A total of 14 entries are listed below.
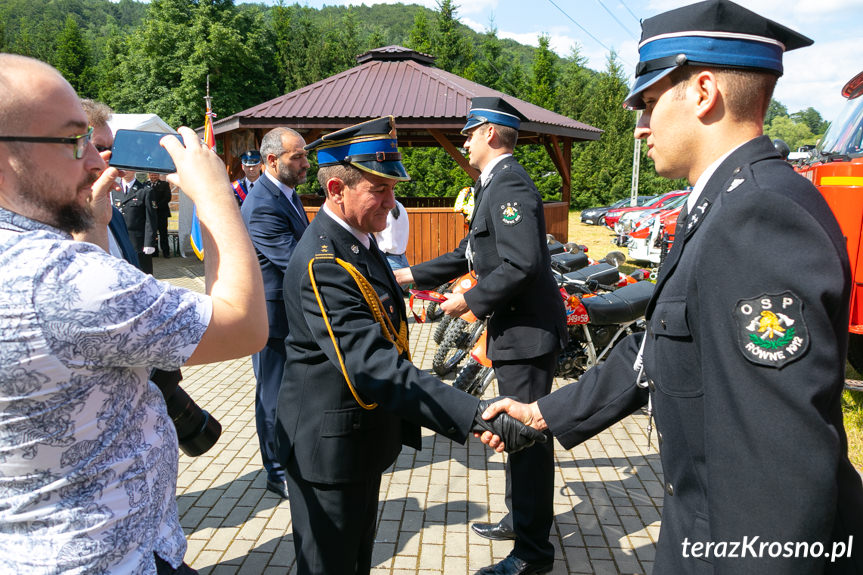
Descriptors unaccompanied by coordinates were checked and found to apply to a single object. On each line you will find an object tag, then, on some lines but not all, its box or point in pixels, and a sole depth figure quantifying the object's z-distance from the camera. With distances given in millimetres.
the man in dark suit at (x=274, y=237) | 3975
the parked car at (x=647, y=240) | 12859
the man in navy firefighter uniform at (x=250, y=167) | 7203
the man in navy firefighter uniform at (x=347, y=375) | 2068
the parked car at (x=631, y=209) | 20422
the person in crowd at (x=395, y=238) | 7309
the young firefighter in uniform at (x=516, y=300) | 2979
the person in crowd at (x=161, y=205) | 14055
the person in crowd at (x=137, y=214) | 12078
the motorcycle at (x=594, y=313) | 5824
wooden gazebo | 12297
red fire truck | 4613
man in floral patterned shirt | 1104
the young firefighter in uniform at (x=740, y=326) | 1134
